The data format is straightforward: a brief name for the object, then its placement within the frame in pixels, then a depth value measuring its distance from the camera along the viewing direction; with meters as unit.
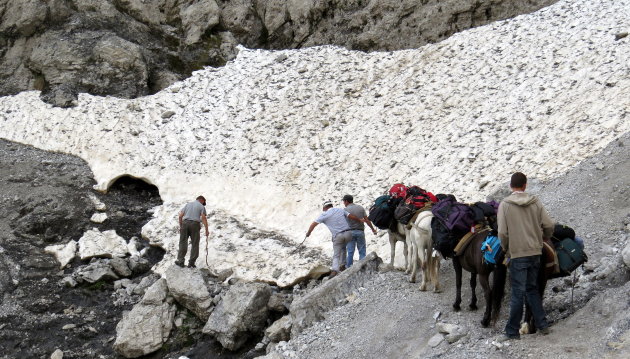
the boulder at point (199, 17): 28.02
